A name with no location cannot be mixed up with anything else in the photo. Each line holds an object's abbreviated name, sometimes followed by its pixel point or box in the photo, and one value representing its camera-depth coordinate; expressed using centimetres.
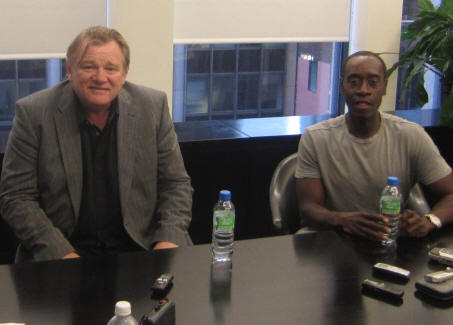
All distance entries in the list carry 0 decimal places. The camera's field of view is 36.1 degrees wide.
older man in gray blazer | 258
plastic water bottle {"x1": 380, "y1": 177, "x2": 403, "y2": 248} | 244
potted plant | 409
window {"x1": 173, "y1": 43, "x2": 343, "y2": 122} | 423
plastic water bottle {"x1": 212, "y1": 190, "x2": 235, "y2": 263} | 224
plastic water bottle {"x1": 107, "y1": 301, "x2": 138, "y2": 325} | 161
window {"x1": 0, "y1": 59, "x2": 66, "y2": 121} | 381
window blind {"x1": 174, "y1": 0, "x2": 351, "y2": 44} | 395
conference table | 184
